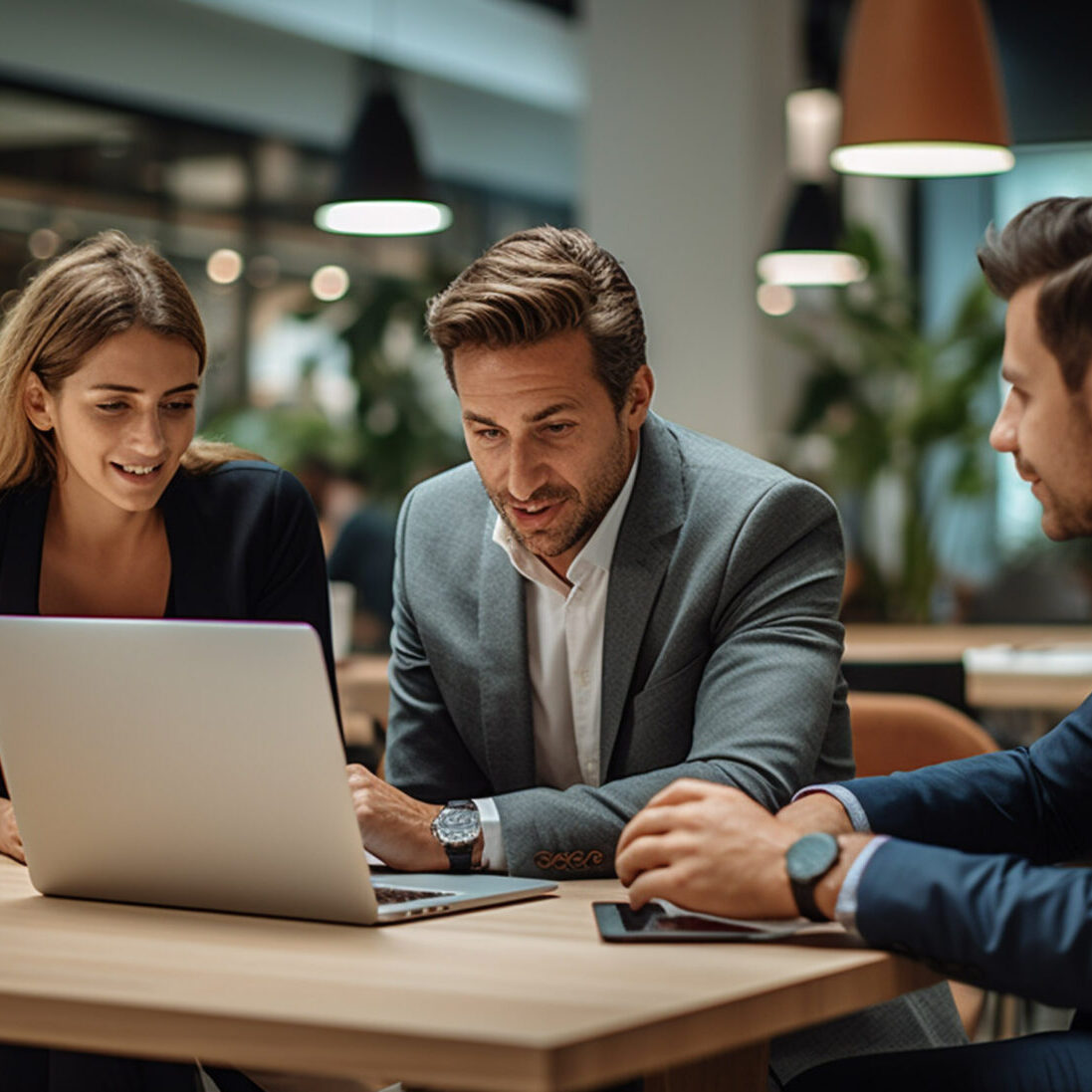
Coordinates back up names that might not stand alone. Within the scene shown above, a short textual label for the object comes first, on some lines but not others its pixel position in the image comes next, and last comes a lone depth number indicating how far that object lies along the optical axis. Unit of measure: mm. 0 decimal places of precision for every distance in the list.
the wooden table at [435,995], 1130
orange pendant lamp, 3506
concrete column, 6605
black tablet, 1427
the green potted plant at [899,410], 7871
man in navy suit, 1381
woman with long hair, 2234
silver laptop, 1469
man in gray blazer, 1880
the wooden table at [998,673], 4473
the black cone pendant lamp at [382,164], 5324
